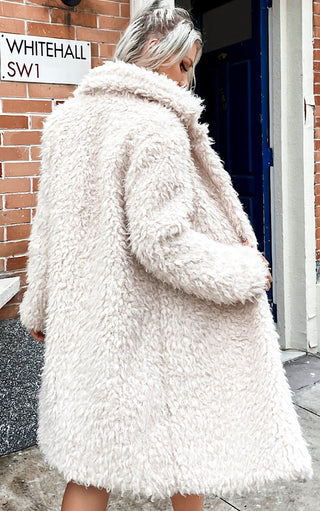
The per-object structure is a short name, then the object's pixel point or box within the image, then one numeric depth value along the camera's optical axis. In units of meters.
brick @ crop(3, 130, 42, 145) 2.84
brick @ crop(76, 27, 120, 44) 3.01
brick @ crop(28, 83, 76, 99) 2.89
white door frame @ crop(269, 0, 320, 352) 4.08
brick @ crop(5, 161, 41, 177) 2.86
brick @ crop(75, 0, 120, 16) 3.00
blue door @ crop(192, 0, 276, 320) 4.38
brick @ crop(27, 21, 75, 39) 2.86
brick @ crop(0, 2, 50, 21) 2.78
